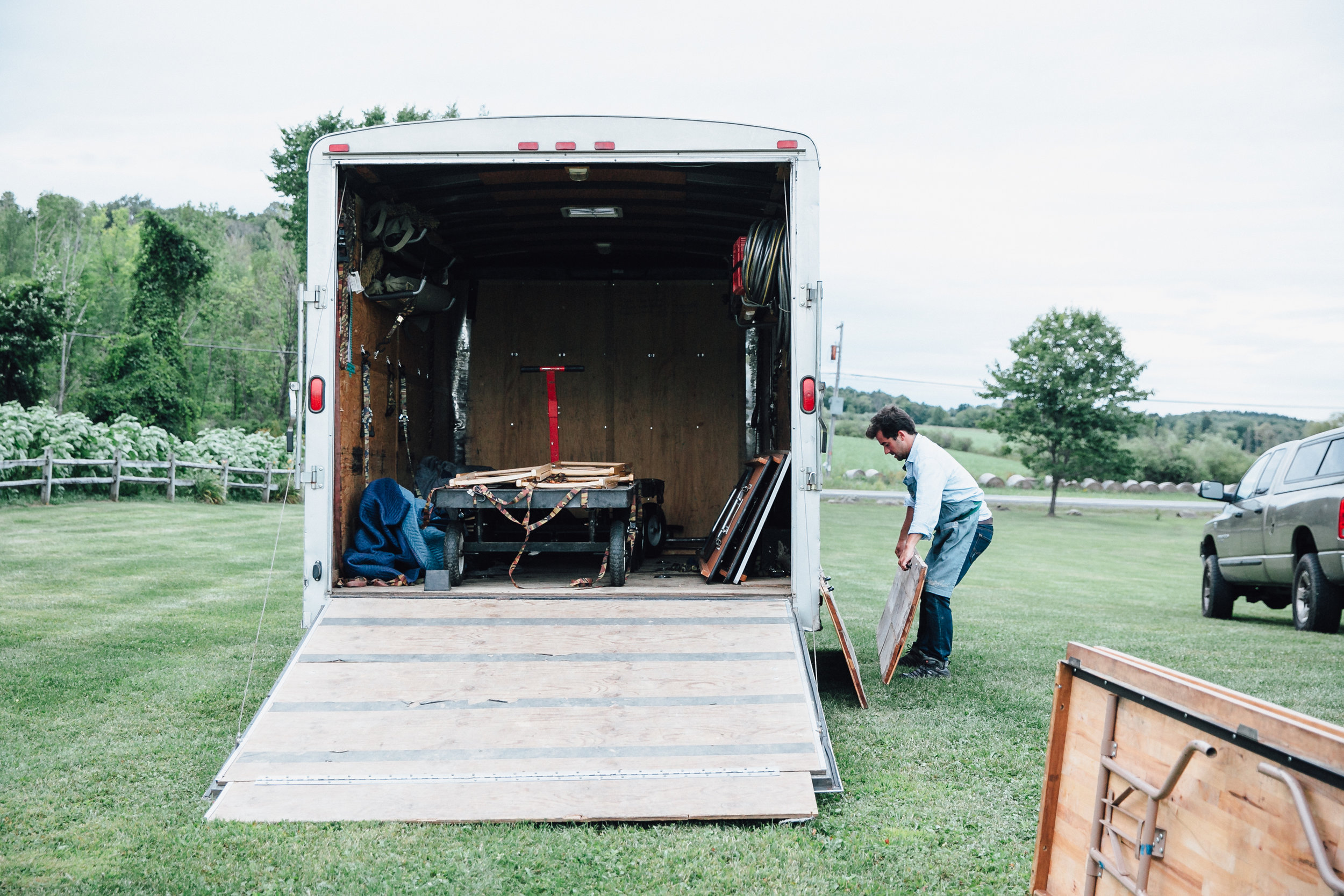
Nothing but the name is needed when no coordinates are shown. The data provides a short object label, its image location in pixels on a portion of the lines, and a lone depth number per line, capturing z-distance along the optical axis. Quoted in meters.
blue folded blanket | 5.70
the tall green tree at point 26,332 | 24.77
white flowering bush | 17.91
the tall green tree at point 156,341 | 29.44
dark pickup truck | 8.04
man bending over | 5.91
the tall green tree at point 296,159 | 31.45
